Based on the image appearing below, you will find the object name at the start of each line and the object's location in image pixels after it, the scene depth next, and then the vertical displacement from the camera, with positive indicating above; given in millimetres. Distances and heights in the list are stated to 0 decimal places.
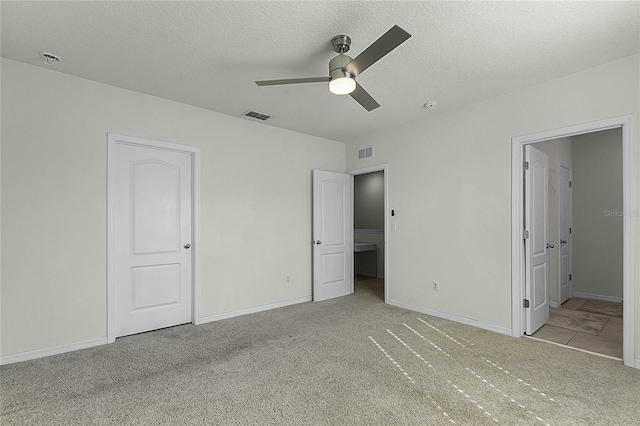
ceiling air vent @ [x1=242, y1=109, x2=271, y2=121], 3916 +1286
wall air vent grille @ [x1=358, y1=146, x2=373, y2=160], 4867 +976
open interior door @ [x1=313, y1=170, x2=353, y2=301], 4828 -352
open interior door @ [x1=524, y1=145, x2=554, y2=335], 3295 -284
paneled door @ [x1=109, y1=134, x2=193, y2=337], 3279 -236
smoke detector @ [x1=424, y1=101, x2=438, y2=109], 3580 +1284
